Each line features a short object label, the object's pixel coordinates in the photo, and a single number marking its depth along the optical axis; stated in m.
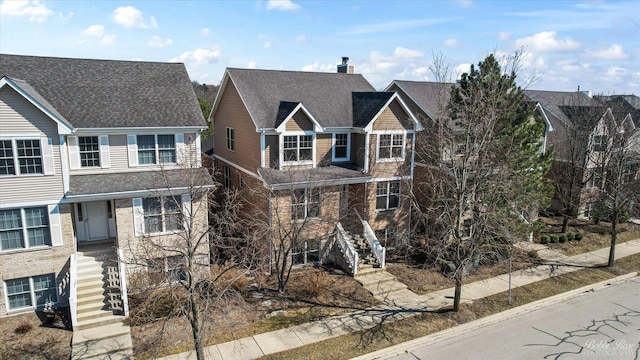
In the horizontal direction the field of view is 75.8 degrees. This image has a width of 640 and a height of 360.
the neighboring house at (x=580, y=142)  28.52
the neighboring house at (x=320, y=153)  22.34
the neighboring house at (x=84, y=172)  16.94
